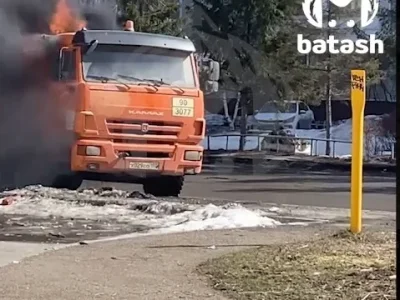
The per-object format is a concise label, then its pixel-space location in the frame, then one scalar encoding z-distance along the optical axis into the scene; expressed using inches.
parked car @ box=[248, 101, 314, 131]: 1498.6
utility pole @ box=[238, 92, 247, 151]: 1439.5
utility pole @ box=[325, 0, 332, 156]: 1241.6
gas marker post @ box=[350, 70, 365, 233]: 446.6
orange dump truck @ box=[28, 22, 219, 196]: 658.2
